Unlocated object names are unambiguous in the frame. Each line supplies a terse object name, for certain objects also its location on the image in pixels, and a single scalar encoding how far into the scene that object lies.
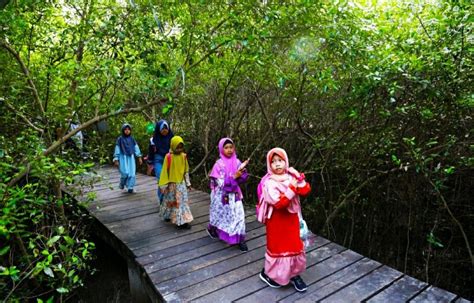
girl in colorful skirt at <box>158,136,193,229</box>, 4.55
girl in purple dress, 3.94
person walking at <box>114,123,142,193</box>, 6.25
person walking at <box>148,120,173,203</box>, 5.18
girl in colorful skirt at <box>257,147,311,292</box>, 3.10
